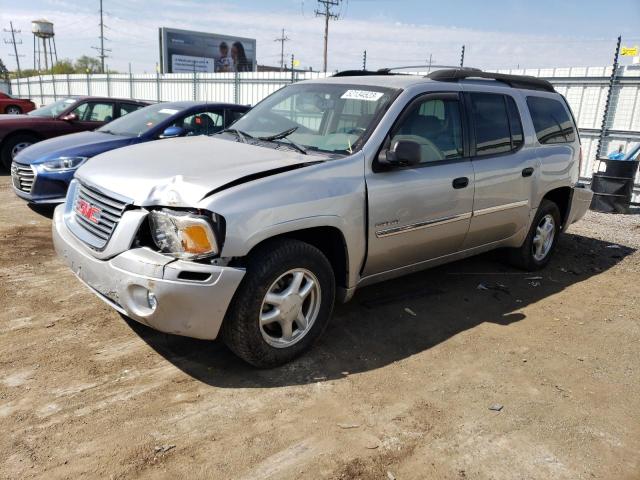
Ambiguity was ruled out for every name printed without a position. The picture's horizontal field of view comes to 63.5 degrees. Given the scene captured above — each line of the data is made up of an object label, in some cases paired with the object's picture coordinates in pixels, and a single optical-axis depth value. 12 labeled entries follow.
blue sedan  6.43
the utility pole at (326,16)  42.15
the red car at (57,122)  9.59
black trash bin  8.90
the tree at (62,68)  68.19
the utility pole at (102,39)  55.97
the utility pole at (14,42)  81.61
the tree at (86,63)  75.57
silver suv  2.96
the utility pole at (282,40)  62.09
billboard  40.62
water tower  61.97
